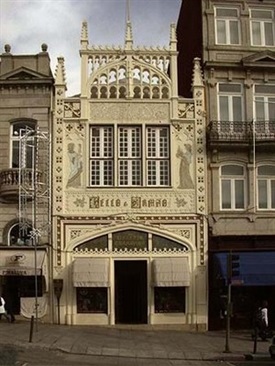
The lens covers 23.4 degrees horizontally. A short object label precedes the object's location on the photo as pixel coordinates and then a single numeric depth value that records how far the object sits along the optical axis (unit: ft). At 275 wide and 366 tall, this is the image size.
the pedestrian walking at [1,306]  77.44
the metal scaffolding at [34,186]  94.27
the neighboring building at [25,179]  92.79
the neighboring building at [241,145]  95.09
